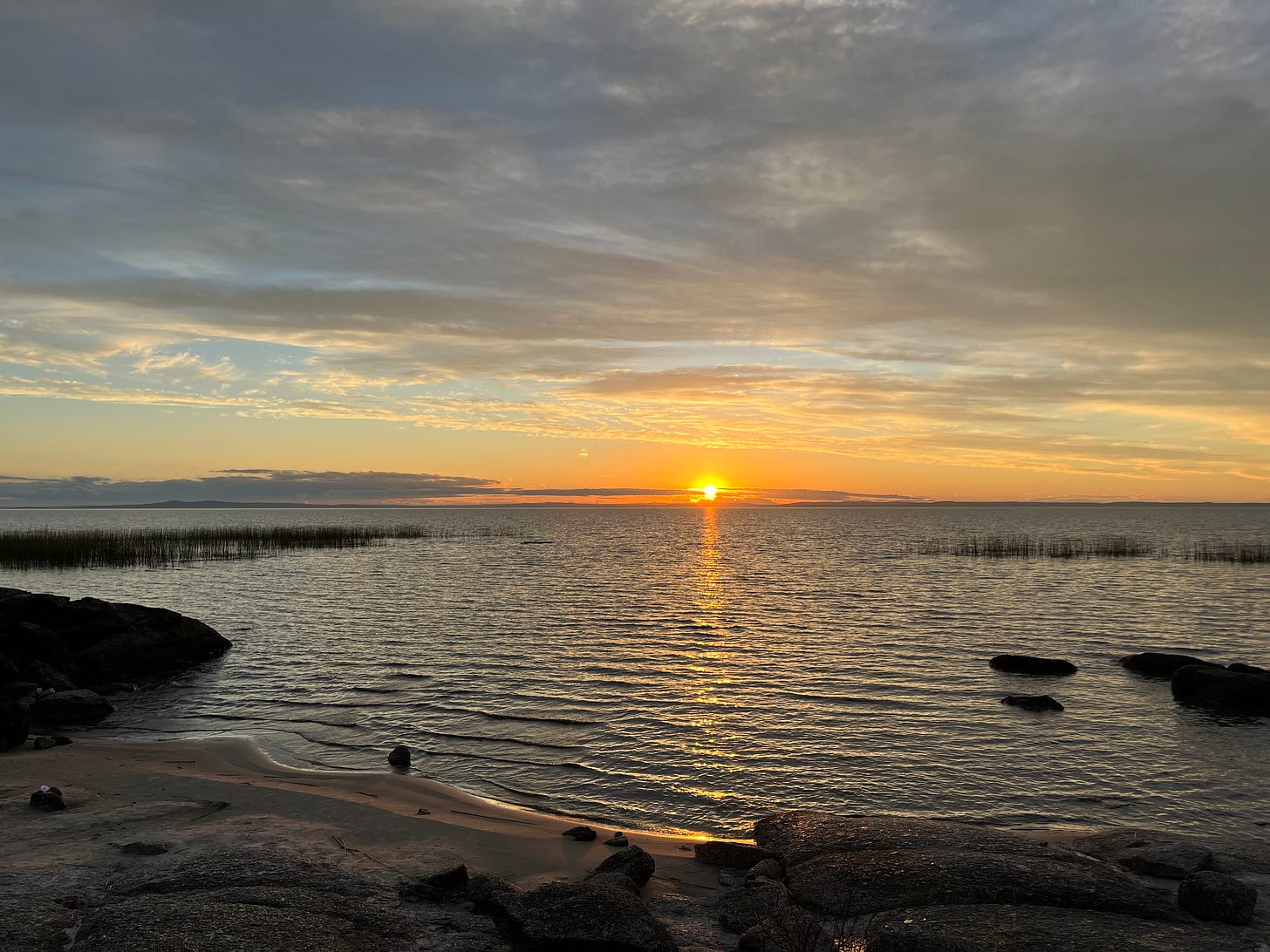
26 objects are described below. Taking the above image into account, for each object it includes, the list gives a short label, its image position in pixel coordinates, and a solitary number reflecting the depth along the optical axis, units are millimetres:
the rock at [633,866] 10133
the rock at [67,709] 20000
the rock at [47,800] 11984
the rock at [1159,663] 25578
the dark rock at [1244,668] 23045
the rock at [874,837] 10680
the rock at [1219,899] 8828
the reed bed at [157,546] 63594
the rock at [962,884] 9039
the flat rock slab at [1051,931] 7907
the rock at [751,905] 8859
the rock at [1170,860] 10328
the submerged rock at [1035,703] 21172
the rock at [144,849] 10070
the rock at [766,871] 10109
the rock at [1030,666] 25984
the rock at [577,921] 7613
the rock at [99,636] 23906
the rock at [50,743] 16562
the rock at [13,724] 16219
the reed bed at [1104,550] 75700
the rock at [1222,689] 21312
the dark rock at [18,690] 20688
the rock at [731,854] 10969
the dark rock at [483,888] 8883
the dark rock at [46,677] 22328
